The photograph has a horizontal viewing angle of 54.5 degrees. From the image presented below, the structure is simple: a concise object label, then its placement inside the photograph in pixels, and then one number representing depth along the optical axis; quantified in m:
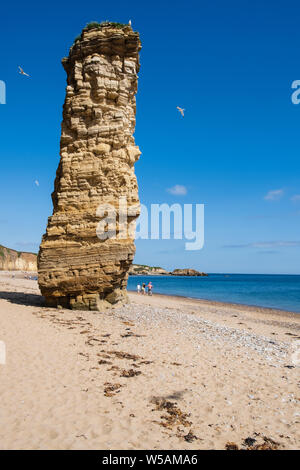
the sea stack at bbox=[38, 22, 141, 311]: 15.05
